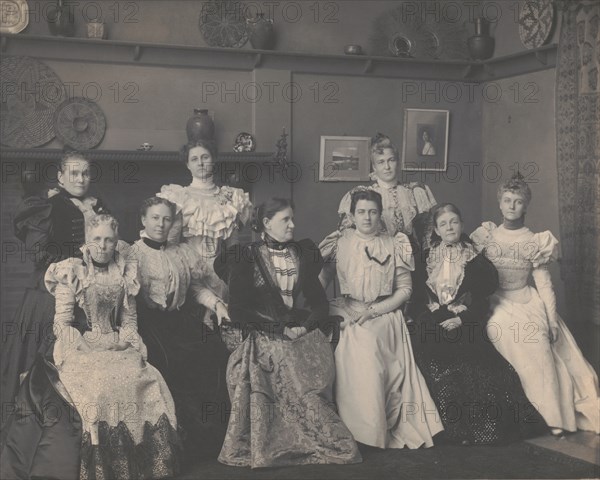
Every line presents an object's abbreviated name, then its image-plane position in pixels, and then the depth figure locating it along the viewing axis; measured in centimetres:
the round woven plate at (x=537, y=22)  570
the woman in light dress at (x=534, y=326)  475
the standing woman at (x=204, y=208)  462
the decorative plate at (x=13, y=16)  497
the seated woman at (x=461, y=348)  462
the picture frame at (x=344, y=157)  552
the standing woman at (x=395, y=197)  506
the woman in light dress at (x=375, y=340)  450
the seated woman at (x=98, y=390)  387
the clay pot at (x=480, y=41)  571
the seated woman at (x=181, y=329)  420
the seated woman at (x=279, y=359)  418
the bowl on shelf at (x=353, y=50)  559
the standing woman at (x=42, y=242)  425
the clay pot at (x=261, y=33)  556
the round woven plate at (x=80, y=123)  531
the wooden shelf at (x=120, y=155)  521
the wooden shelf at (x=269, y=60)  512
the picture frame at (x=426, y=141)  570
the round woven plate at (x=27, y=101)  511
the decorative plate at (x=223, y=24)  541
